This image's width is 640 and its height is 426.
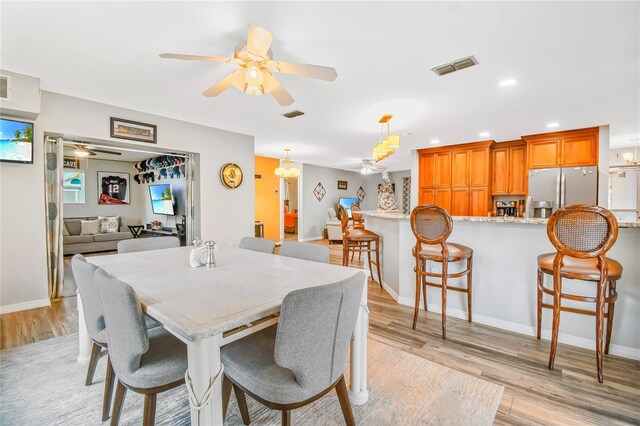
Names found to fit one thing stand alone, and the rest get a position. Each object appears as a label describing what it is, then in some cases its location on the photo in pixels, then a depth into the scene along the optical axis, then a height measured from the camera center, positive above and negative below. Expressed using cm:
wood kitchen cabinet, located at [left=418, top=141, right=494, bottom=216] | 563 +65
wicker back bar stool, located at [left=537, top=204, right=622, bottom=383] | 182 -31
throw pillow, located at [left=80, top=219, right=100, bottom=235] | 668 -46
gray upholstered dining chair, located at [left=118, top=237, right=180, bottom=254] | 239 -32
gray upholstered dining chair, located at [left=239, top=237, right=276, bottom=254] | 238 -32
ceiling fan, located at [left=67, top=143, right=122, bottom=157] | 515 +109
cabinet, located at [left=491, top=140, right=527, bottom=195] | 539 +76
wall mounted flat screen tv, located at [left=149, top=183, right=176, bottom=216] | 658 +21
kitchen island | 217 -65
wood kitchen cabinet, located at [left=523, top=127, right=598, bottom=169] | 455 +100
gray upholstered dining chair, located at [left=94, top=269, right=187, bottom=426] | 108 -61
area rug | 154 -114
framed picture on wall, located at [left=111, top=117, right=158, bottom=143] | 366 +103
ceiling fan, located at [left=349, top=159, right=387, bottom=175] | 755 +106
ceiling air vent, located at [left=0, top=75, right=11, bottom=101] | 268 +113
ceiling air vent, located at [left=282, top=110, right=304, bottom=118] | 390 +131
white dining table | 96 -38
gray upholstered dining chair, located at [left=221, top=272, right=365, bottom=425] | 99 -56
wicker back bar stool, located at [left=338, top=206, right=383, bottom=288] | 393 -41
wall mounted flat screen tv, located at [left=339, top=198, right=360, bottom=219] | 1045 +25
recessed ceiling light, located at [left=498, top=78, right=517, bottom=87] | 282 +127
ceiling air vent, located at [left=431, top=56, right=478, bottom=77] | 244 +127
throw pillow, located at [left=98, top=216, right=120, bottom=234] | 698 -40
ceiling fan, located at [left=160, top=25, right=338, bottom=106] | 182 +99
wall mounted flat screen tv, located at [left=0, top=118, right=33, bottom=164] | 283 +68
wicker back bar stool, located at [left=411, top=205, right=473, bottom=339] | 251 -37
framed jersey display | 760 +55
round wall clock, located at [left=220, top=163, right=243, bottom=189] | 479 +56
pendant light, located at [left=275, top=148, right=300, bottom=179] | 682 +86
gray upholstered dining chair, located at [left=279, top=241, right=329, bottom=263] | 198 -32
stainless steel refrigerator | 453 +38
